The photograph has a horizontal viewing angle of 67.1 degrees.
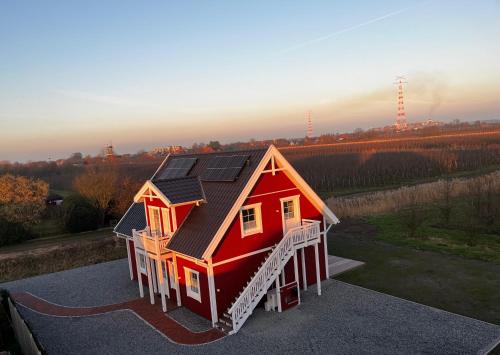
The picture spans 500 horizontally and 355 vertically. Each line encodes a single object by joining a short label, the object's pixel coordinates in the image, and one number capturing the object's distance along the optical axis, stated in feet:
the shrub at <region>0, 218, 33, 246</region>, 99.38
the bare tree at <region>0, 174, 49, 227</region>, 104.53
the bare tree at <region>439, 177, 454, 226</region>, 79.56
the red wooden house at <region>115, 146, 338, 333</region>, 45.98
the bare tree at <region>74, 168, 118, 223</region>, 118.32
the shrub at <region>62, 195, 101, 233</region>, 107.96
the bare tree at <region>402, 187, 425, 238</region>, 74.28
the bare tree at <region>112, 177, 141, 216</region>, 115.85
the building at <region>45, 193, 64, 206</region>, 150.31
